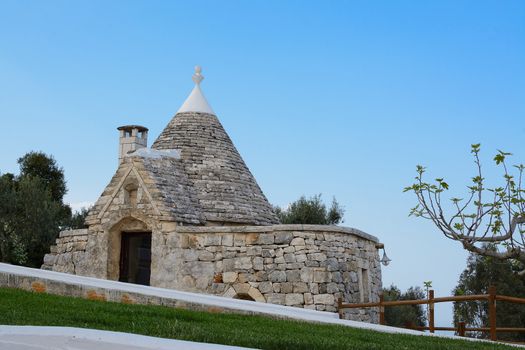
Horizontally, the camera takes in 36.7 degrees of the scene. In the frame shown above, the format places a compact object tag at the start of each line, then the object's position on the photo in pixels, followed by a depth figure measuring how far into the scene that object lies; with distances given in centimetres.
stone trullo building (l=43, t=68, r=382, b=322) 1708
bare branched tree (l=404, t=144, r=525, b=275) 1101
